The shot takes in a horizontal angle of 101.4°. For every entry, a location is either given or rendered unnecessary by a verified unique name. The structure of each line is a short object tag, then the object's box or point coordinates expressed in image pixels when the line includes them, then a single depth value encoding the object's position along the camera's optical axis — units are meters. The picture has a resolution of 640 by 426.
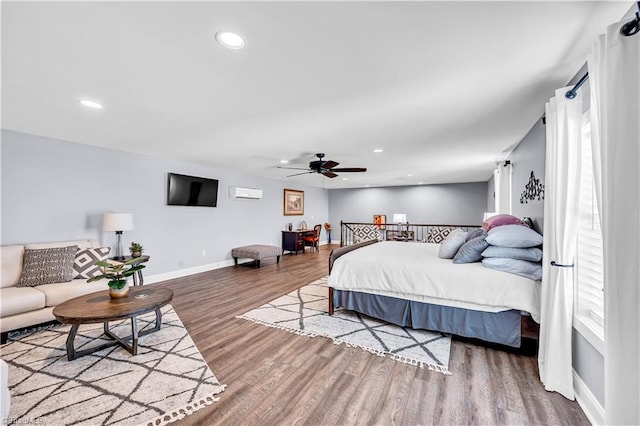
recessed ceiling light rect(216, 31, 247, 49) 1.58
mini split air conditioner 6.57
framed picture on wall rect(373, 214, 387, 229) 10.54
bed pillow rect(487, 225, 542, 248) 2.48
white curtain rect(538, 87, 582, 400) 1.86
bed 2.45
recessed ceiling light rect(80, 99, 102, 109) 2.55
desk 8.19
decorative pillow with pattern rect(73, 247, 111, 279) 3.50
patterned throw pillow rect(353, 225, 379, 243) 9.61
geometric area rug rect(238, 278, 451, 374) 2.46
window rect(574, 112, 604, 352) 1.76
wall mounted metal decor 2.92
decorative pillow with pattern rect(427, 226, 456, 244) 8.40
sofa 2.72
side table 3.96
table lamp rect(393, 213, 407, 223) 9.04
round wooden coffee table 2.21
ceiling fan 4.66
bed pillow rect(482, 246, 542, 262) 2.46
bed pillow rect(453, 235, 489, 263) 2.77
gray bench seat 6.18
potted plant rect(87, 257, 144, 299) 2.56
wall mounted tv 5.21
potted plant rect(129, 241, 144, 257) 4.32
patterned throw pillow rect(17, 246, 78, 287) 3.16
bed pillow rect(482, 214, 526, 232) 3.08
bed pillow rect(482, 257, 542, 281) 2.43
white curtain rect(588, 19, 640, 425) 1.09
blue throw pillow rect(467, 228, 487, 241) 3.20
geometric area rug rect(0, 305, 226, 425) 1.73
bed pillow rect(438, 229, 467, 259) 3.18
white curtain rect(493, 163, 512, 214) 4.60
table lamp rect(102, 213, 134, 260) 3.97
